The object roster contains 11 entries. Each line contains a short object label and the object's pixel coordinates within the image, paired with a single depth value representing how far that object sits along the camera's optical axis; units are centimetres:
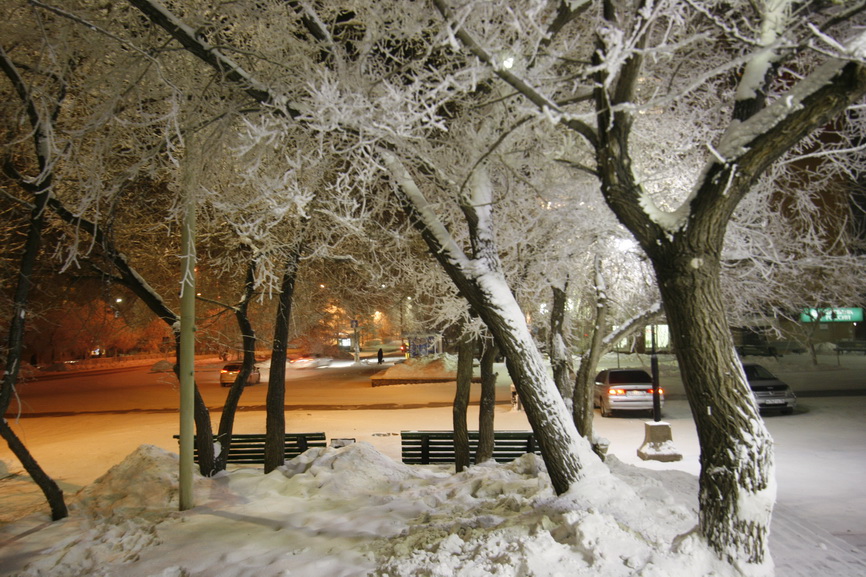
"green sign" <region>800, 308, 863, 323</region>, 3106
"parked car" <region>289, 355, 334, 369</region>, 4353
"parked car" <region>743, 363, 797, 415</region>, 1463
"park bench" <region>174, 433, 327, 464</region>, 1148
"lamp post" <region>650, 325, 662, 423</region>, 1170
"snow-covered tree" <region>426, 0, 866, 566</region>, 379
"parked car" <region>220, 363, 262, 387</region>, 2603
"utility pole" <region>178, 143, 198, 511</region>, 680
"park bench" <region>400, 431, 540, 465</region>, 1069
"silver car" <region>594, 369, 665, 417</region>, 1590
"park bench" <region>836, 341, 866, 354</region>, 3628
